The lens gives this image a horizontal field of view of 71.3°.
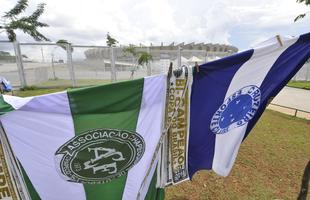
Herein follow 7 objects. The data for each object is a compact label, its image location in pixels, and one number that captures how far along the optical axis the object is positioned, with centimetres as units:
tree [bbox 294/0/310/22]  451
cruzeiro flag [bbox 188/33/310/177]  153
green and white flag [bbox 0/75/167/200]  111
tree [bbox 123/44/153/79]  1282
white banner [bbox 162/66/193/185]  137
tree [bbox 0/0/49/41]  1218
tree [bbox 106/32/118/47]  2038
